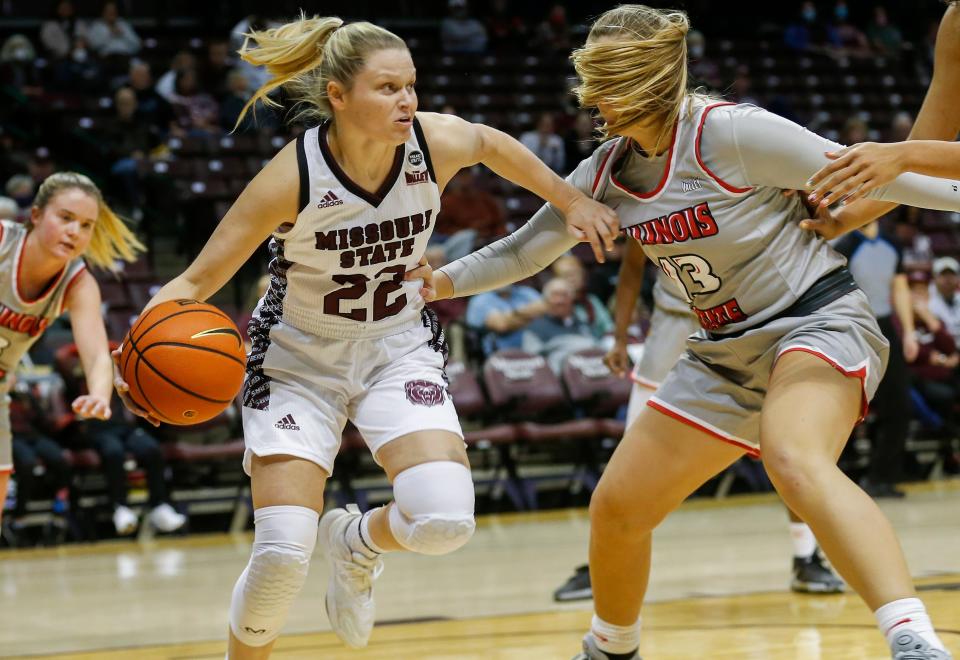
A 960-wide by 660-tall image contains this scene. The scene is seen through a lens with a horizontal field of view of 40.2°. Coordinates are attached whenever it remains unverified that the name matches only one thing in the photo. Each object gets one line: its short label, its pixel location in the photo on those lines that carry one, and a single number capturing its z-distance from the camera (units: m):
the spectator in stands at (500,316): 9.75
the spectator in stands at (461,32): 16.30
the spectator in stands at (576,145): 13.98
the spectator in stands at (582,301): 10.02
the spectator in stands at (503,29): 16.89
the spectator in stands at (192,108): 12.88
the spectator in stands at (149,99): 12.70
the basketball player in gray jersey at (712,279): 3.53
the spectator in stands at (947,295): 11.20
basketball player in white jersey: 3.63
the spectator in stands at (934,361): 10.57
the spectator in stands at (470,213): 11.38
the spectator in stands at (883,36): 18.84
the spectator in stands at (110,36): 14.01
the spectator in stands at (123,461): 8.30
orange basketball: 3.59
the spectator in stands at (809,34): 18.55
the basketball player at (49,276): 4.94
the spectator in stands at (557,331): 9.72
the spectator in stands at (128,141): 11.63
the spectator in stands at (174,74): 13.18
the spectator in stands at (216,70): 13.74
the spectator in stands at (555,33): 16.98
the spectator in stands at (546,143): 13.72
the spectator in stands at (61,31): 13.99
